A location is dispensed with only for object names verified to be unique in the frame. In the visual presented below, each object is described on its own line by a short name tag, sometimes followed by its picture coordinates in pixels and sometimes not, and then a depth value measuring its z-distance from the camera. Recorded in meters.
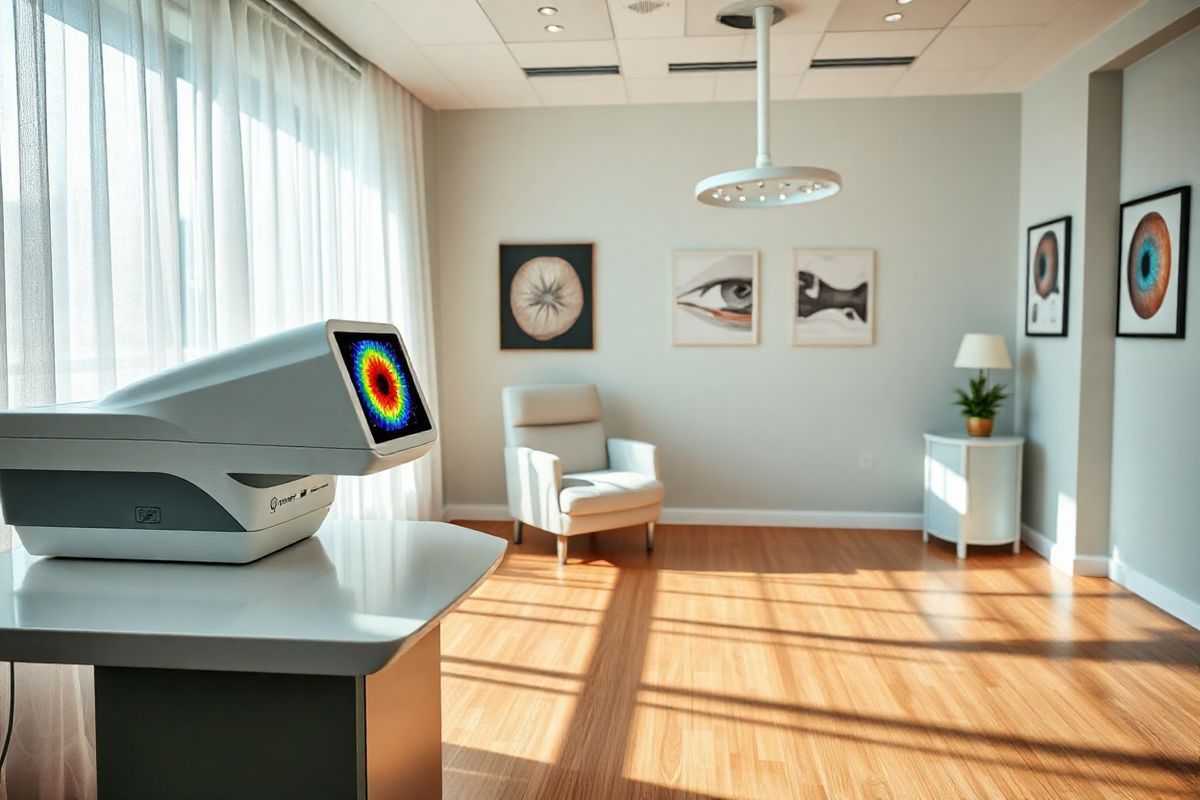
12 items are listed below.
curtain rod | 3.50
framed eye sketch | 5.28
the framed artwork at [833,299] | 5.21
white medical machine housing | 1.42
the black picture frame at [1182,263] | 3.61
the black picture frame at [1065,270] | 4.41
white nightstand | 4.68
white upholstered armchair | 4.49
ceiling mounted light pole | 3.09
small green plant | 4.80
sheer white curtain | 2.20
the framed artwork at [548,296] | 5.38
